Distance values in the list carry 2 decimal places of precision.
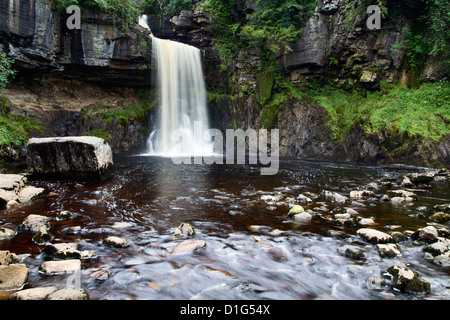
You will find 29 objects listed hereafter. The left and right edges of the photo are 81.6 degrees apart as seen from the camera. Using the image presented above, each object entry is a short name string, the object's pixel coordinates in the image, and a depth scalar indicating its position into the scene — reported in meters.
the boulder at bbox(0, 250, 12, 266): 2.88
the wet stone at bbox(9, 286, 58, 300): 2.32
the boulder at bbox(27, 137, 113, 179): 7.64
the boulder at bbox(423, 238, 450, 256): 3.48
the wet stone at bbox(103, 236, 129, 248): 3.65
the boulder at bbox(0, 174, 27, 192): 6.24
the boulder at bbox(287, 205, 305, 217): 5.19
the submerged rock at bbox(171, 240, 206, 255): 3.59
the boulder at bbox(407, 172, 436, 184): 8.36
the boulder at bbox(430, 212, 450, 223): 4.83
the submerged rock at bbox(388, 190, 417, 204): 6.34
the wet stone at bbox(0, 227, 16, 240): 3.79
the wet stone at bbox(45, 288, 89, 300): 2.32
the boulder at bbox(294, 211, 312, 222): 4.97
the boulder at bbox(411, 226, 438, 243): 3.86
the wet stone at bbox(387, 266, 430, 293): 2.69
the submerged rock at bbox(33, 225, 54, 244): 3.66
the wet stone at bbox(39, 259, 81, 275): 2.87
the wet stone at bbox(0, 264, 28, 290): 2.54
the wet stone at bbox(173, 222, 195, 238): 4.17
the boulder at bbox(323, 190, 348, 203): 6.33
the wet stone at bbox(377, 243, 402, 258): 3.44
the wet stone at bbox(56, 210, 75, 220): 4.77
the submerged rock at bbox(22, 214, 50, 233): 4.17
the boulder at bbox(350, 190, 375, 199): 6.83
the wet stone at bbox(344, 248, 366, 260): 3.45
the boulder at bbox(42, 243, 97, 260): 3.23
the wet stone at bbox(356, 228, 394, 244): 3.85
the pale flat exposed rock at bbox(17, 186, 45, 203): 5.92
